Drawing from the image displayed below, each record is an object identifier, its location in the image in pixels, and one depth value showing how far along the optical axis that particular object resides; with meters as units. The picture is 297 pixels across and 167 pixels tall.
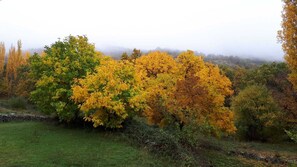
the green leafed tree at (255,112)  25.32
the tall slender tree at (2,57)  46.68
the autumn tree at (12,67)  39.90
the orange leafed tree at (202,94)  15.90
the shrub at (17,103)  32.71
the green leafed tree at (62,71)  16.35
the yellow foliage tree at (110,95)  14.50
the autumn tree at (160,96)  16.91
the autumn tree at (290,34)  14.51
